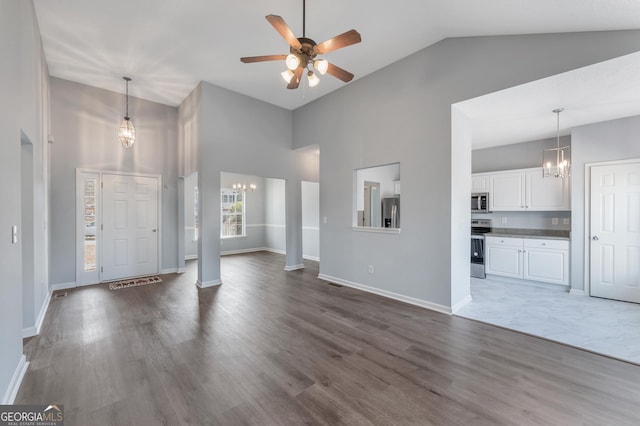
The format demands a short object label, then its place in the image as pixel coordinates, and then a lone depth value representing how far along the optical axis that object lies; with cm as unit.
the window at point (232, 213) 856
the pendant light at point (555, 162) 405
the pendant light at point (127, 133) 462
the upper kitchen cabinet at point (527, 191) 482
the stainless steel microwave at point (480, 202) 558
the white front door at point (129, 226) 511
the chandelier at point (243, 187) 847
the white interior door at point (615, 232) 389
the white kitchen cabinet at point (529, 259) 451
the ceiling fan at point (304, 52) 224
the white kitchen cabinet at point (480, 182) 565
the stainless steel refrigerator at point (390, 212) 625
